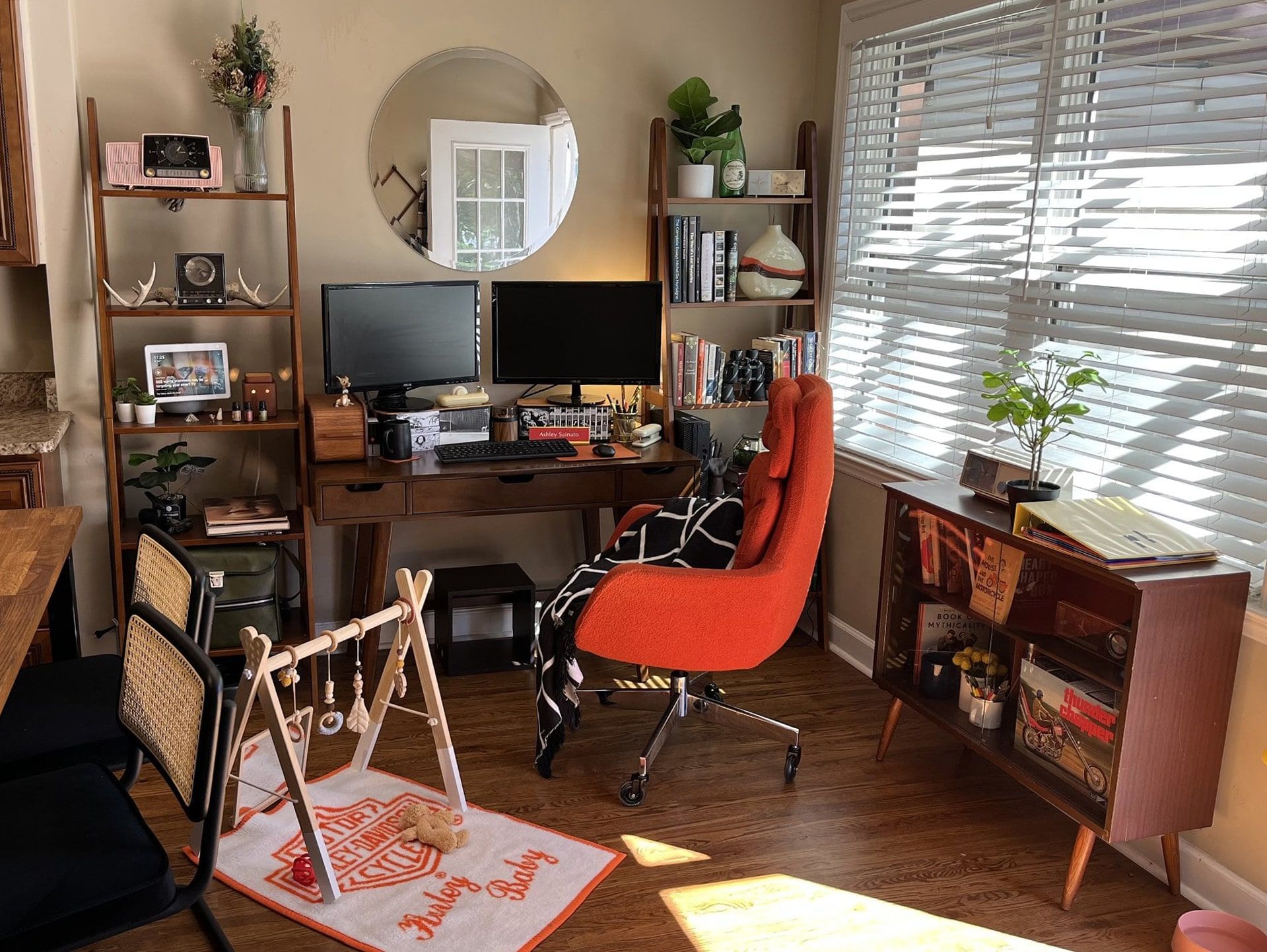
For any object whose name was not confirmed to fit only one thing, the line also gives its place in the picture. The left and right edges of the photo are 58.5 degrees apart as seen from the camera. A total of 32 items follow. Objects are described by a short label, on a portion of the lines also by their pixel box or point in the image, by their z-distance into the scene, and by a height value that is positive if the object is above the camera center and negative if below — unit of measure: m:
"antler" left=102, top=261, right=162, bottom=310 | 3.16 -0.17
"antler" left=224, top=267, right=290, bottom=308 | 3.35 -0.16
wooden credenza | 2.35 -0.88
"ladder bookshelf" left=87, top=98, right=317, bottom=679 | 3.12 -0.53
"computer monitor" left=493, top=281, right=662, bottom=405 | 3.72 -0.28
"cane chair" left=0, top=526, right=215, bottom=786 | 2.13 -0.92
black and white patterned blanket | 2.89 -0.83
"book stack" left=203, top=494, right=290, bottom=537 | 3.35 -0.82
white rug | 2.36 -1.40
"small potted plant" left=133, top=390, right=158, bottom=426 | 3.25 -0.49
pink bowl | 2.31 -1.35
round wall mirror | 3.65 +0.28
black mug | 3.41 -0.58
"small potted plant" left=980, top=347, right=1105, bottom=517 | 2.67 -0.34
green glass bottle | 3.82 +0.28
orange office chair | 2.75 -0.79
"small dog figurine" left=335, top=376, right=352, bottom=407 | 3.39 -0.47
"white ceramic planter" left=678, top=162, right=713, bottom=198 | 3.82 +0.24
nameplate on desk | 3.75 -0.61
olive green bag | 3.33 -1.02
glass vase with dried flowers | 3.18 +0.42
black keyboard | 3.47 -0.63
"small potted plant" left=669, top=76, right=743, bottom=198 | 3.76 +0.40
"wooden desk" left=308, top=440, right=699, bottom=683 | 3.30 -0.72
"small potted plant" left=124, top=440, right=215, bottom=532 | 3.30 -0.71
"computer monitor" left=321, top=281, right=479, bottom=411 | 3.44 -0.29
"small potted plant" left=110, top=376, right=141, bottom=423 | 3.25 -0.46
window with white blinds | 2.50 +0.07
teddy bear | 2.64 -1.36
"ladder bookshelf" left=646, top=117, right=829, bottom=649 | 3.80 +0.02
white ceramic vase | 3.91 -0.05
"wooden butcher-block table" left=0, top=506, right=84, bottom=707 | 1.90 -0.66
